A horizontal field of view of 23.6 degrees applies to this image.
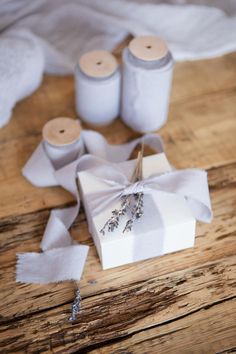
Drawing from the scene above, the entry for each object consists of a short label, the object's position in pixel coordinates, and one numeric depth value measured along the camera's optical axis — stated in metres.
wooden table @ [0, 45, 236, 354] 0.71
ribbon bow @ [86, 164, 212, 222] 0.78
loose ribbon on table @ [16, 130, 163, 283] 0.77
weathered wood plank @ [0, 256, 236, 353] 0.71
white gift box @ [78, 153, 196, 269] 0.75
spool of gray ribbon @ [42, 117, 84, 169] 0.85
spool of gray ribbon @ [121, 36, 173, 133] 0.88
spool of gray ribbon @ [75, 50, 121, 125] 0.91
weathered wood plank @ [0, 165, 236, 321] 0.75
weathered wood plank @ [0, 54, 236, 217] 0.88
